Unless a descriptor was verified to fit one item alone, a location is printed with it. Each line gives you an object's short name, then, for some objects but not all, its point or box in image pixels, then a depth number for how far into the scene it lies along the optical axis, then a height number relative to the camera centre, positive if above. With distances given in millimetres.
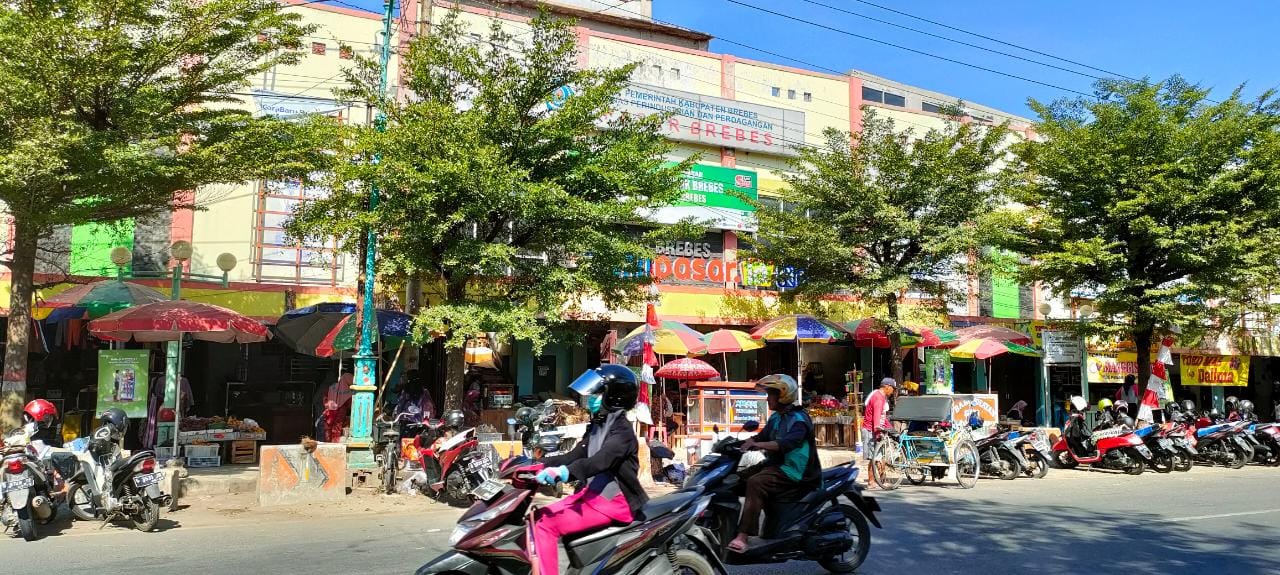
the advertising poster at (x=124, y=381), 13453 -477
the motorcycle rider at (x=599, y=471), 4793 -663
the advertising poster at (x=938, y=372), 19047 -250
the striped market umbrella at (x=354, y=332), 14406 +390
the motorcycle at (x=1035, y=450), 14227 -1496
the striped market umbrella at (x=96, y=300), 14938 +902
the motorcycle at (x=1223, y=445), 16172 -1562
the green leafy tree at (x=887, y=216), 17406 +3037
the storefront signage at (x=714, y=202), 20797 +3890
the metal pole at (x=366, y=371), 12117 -246
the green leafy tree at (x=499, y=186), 12844 +2628
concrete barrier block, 10883 -1586
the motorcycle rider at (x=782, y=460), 6332 -771
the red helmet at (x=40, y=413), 8875 -659
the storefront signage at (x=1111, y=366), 23770 -89
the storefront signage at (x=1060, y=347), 22172 +401
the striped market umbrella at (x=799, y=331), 17219 +585
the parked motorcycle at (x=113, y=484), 8766 -1380
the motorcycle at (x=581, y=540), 4688 -1063
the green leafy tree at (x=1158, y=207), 17234 +3271
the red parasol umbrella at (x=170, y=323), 13188 +454
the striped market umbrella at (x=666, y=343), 16531 +293
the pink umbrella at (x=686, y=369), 16875 -228
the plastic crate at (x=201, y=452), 14000 -1654
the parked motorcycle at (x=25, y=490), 8219 -1375
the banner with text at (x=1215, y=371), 25609 -196
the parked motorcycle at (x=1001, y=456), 13945 -1558
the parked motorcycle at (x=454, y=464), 10477 -1386
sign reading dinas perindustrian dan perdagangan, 21281 +6227
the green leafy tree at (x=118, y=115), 10375 +3179
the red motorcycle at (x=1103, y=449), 14866 -1545
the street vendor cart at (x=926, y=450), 12680 -1352
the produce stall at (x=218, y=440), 14056 -1498
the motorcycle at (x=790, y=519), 6410 -1237
